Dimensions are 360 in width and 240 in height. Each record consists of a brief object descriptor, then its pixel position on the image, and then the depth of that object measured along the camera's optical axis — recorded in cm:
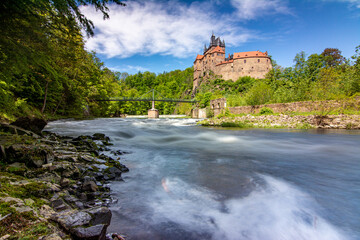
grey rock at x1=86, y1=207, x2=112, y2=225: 186
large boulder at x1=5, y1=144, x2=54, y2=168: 327
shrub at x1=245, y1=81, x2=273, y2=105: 2649
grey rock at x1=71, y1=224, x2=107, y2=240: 155
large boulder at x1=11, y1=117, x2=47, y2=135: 644
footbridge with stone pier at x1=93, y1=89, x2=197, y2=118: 5428
